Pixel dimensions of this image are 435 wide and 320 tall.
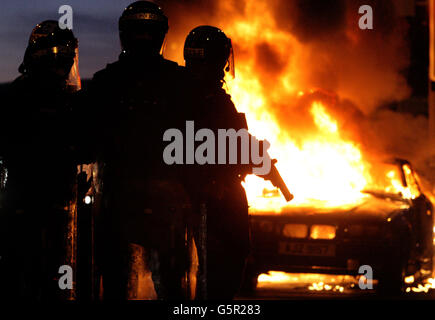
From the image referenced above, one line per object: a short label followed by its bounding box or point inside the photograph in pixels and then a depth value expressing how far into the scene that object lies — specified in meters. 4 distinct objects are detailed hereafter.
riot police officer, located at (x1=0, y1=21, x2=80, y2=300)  11.25
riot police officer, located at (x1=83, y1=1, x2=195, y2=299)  10.98
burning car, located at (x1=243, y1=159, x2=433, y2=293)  19.47
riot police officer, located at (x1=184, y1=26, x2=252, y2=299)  11.45
